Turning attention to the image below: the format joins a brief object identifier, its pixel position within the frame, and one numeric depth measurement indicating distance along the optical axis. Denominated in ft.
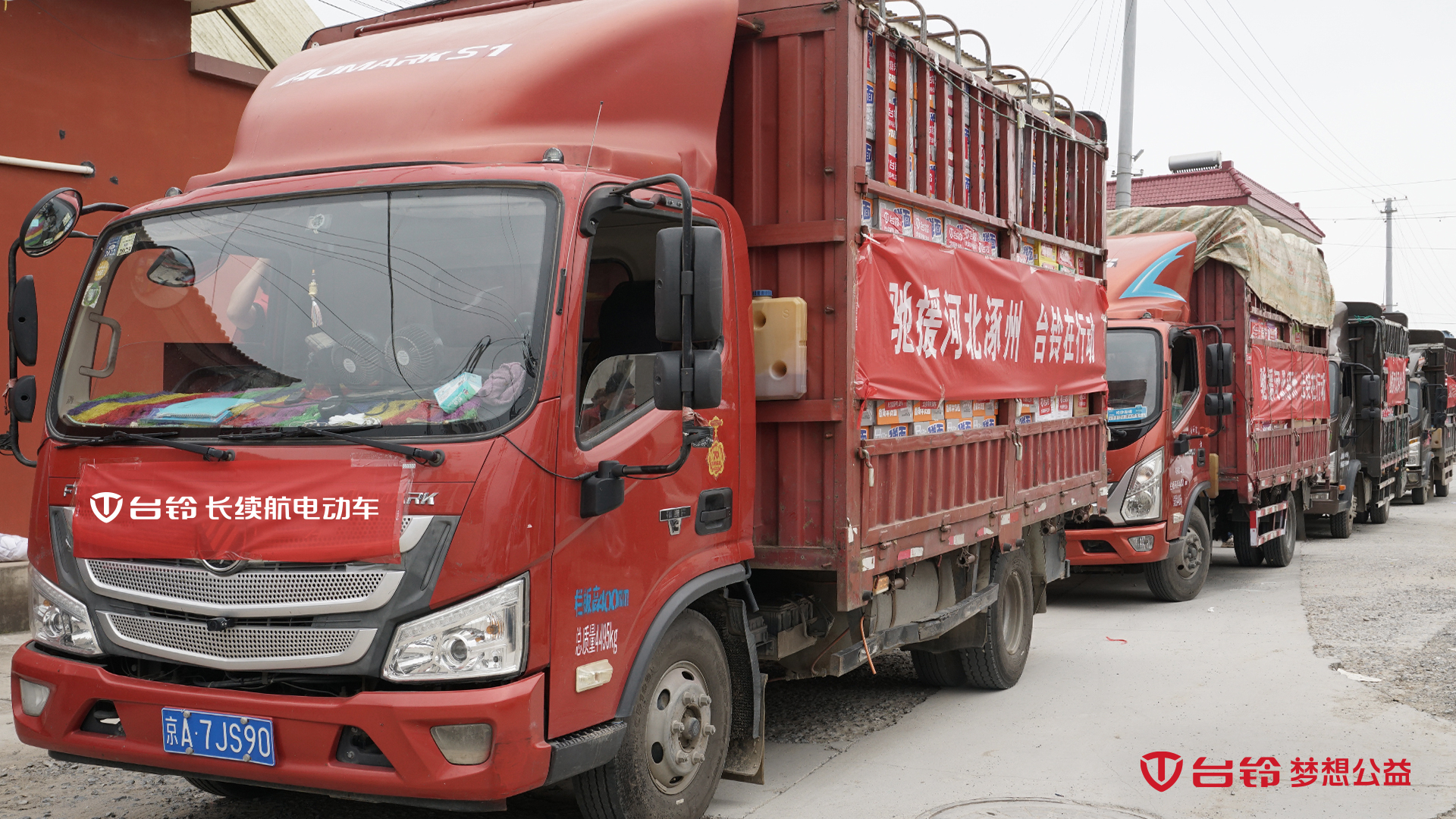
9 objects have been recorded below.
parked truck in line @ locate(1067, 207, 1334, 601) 33.06
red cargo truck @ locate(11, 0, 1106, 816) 11.25
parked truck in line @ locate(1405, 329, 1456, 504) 71.26
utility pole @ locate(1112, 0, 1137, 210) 51.57
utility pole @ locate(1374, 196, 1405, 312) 162.50
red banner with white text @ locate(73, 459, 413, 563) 11.12
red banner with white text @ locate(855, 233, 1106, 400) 16.55
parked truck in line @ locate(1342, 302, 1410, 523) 55.52
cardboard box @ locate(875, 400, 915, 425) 16.93
